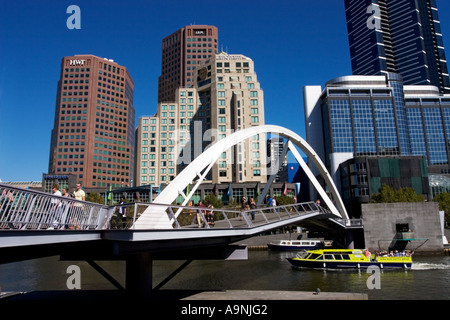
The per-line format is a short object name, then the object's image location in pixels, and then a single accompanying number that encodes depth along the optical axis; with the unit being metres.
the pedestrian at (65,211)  9.45
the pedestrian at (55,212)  9.17
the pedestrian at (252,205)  28.33
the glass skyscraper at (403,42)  165.88
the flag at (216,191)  92.00
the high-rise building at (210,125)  96.94
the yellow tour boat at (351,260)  34.65
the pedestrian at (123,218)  12.18
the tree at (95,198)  71.64
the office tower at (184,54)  162.62
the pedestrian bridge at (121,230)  8.21
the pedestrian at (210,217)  19.23
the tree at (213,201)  74.43
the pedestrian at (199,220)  16.05
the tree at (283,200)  72.65
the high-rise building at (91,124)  142.62
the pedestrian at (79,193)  13.75
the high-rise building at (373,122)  102.12
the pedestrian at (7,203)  7.68
